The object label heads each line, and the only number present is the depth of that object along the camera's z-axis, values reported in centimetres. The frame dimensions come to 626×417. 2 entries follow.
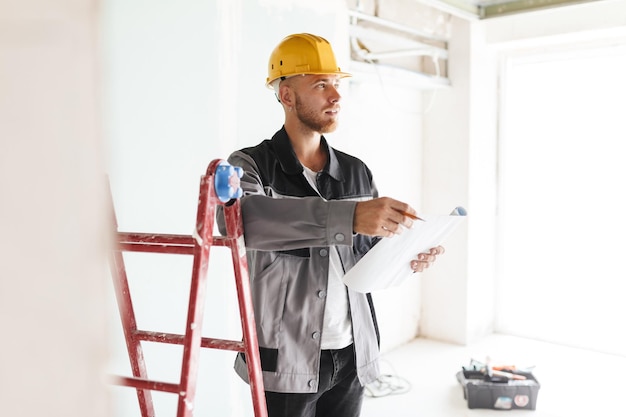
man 147
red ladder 108
